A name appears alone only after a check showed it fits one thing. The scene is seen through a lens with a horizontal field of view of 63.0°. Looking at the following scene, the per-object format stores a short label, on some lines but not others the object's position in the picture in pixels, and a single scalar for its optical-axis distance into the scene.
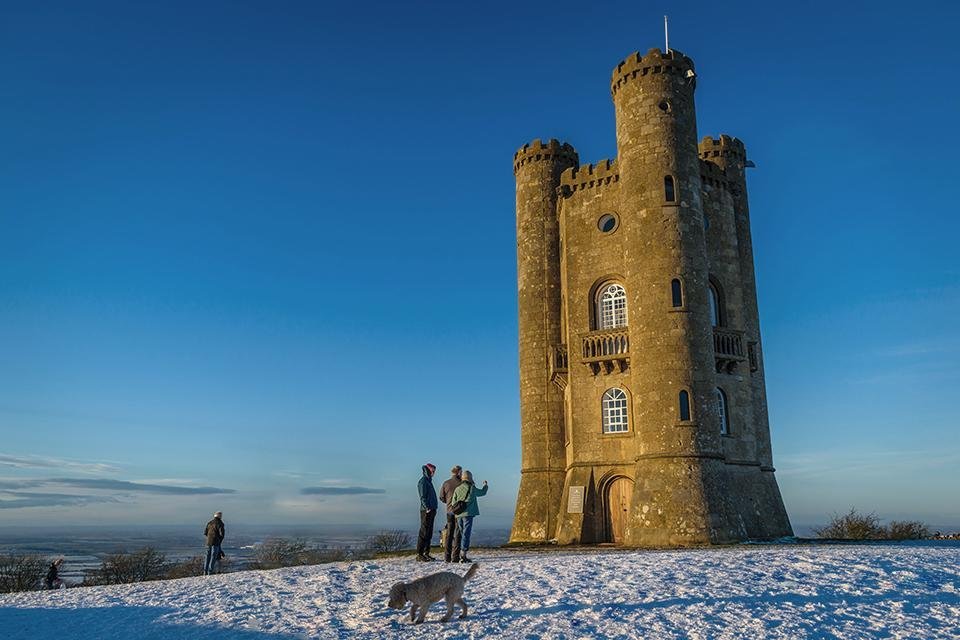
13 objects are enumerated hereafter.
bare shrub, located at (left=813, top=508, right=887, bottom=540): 33.31
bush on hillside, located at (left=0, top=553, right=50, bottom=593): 36.84
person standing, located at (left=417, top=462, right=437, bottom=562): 17.80
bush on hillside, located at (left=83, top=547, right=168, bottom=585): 39.25
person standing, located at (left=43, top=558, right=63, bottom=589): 22.78
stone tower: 27.14
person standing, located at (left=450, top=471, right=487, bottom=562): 17.44
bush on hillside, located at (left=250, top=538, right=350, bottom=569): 42.94
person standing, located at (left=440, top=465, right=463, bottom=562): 17.77
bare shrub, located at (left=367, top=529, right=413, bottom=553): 43.59
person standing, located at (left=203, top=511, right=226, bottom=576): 20.83
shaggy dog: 11.67
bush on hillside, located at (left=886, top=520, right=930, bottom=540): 32.00
